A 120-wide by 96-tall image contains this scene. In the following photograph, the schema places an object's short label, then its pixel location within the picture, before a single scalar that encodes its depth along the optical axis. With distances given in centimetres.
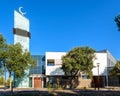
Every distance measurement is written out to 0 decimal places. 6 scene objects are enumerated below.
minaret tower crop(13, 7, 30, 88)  2183
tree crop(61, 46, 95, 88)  2179
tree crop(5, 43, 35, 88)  1821
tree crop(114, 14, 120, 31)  875
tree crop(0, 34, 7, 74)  1760
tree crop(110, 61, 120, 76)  2313
